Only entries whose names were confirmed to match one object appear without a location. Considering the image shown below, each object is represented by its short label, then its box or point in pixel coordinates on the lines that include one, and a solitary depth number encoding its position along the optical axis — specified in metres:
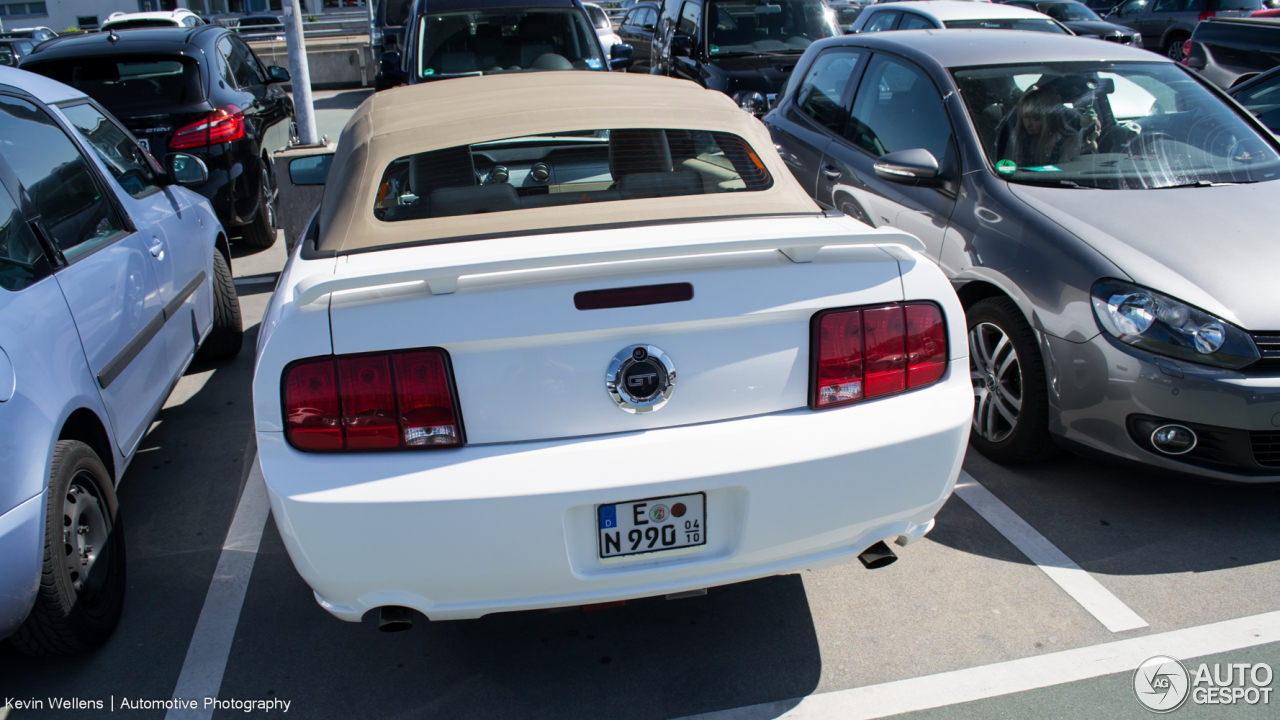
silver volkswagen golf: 3.15
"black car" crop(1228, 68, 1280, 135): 5.86
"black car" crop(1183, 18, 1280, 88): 9.91
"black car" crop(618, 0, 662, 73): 15.86
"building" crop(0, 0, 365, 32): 50.00
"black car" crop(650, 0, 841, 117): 10.17
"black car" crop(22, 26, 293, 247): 6.64
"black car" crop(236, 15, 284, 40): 34.81
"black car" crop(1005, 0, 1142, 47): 13.25
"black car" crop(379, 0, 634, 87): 8.03
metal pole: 7.90
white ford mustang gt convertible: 2.09
